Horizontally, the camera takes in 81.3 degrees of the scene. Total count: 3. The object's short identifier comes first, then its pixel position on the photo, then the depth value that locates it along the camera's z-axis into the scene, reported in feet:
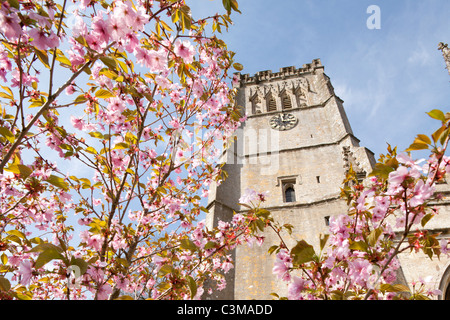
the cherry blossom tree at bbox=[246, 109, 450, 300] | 6.16
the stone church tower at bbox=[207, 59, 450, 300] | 37.60
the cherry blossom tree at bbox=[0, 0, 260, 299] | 6.64
